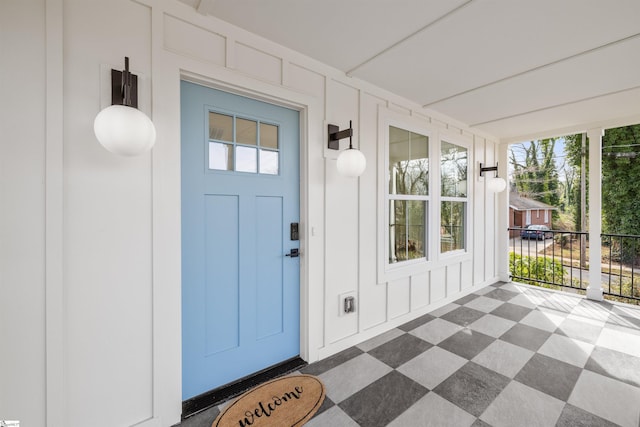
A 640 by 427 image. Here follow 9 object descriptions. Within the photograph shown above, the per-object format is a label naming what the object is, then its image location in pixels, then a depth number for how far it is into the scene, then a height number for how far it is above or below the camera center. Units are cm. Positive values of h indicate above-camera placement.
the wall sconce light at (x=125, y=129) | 116 +38
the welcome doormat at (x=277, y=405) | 155 -125
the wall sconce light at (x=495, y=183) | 392 +46
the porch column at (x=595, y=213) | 354 +1
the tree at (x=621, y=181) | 659 +86
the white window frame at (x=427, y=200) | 266 +15
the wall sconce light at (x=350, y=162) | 206 +40
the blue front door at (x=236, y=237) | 171 -18
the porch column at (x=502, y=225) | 439 -21
